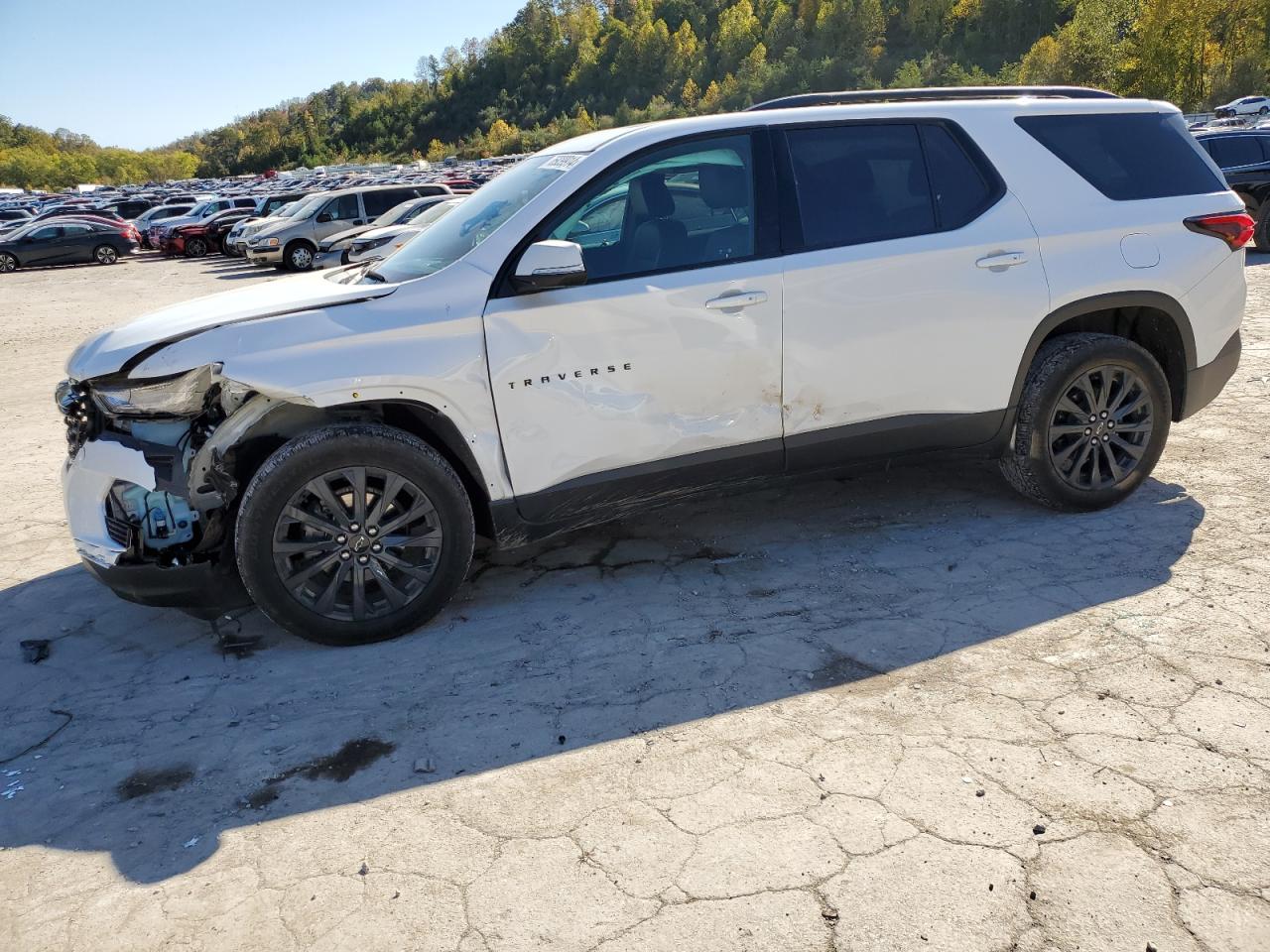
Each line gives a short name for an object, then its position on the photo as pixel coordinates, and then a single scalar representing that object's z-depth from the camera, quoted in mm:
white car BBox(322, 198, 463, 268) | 14908
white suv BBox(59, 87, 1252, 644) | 3760
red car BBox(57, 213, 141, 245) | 28675
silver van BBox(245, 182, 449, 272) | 21359
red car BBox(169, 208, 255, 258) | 28469
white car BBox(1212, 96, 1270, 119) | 45625
